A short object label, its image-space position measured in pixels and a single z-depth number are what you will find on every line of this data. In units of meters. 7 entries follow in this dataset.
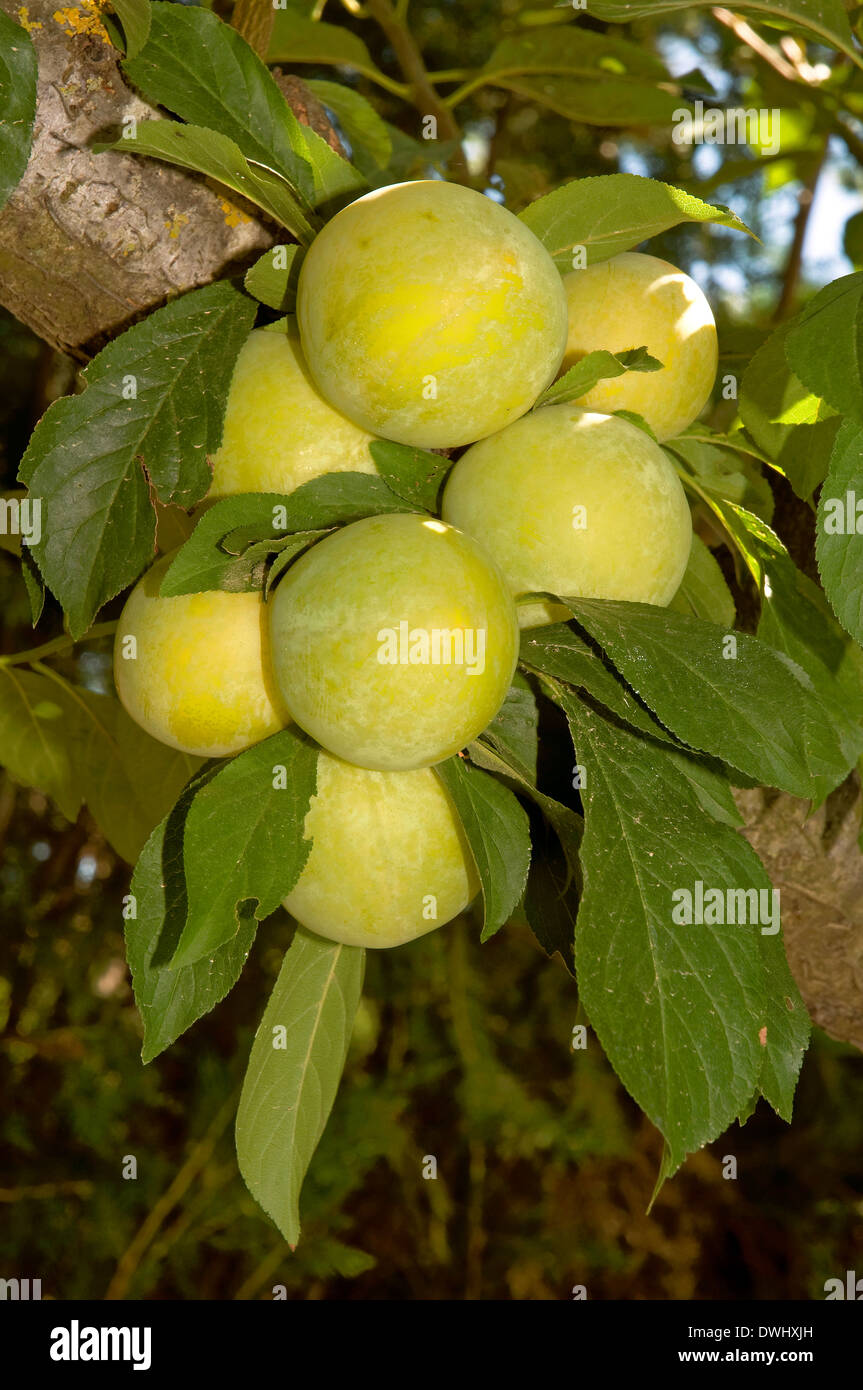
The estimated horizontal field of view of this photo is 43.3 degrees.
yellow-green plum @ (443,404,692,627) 0.44
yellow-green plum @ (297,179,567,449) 0.41
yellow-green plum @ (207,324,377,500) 0.46
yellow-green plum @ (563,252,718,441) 0.51
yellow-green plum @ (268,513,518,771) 0.39
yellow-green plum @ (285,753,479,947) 0.48
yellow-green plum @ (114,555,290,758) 0.47
